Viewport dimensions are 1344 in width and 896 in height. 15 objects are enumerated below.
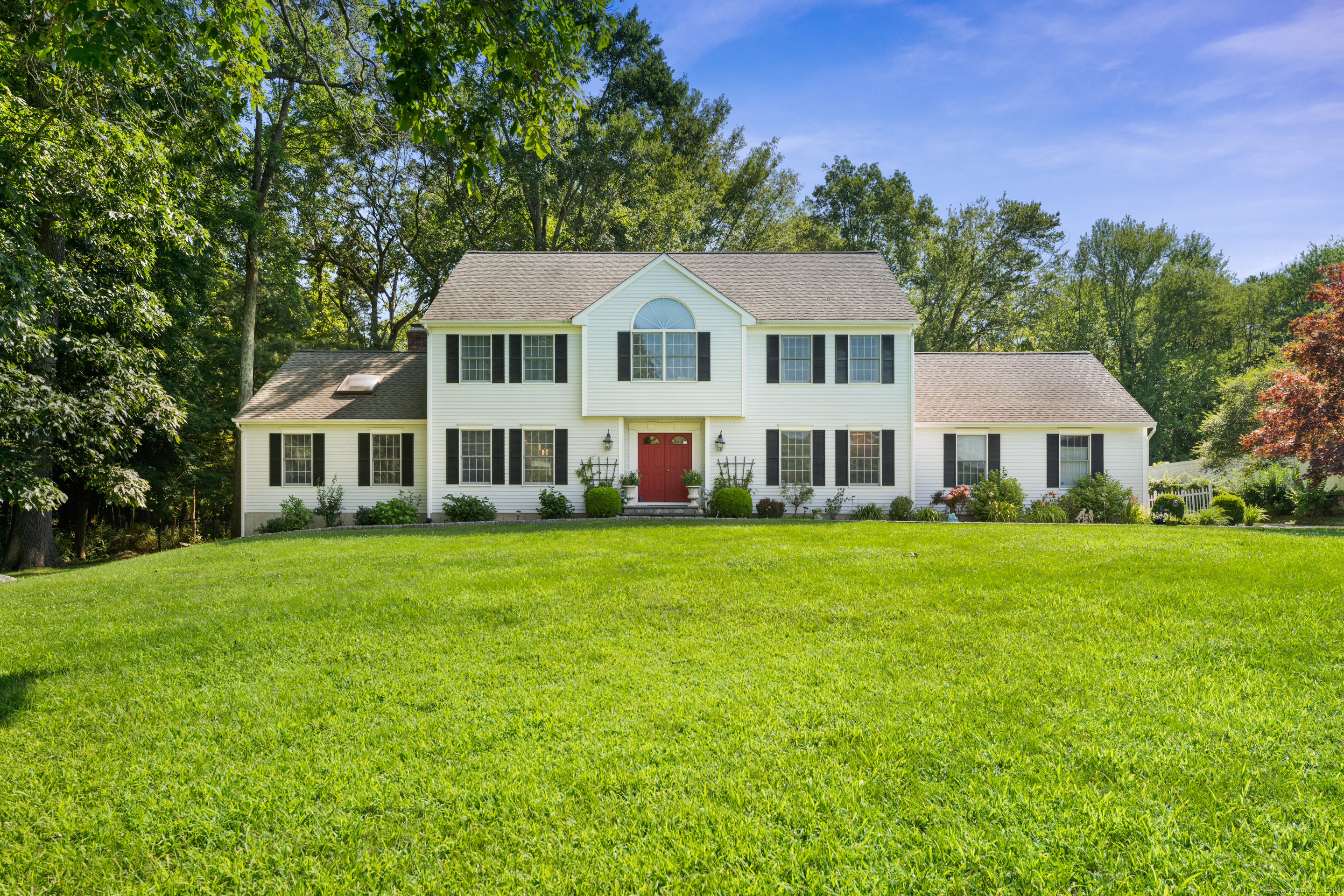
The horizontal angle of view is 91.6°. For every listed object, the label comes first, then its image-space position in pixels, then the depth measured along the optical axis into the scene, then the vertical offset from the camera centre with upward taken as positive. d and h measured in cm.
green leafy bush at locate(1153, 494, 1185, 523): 1684 -138
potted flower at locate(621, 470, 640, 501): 1758 -60
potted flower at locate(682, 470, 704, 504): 1747 -62
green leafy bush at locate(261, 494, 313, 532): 1717 -143
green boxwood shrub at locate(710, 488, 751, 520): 1658 -113
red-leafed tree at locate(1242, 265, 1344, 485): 1412 +118
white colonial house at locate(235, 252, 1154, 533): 1769 +119
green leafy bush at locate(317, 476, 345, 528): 1764 -107
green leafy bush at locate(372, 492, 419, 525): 1694 -129
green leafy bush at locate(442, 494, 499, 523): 1706 -126
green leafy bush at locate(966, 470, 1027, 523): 1648 -109
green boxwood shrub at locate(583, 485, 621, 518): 1655 -106
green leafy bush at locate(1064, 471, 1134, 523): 1698 -111
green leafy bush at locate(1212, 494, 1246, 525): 1709 -144
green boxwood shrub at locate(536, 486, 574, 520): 1714 -120
